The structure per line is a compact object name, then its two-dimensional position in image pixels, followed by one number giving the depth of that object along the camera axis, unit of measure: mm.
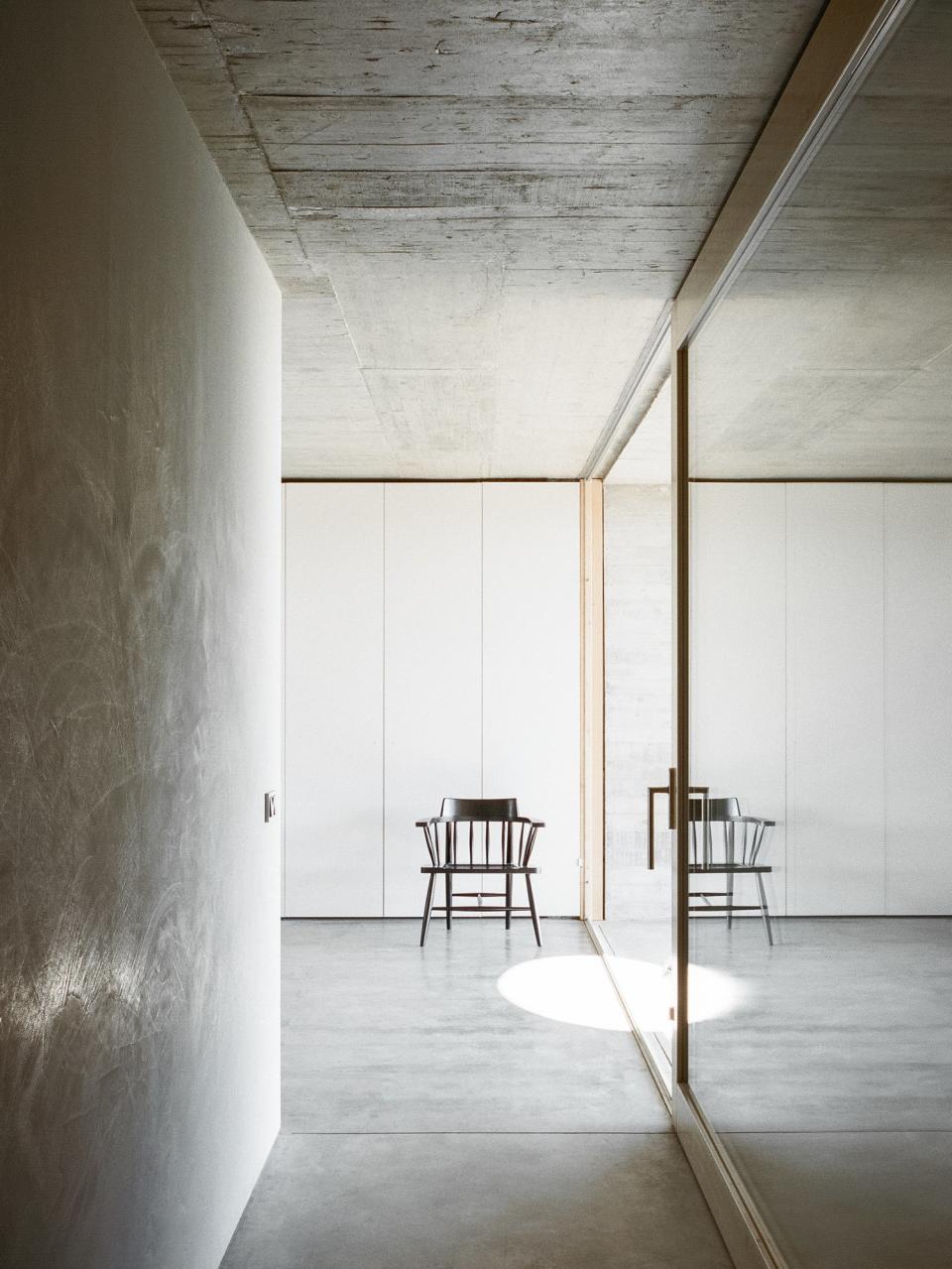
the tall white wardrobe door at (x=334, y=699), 6531
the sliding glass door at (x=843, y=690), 1378
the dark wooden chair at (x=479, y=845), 5727
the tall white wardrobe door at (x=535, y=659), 6574
